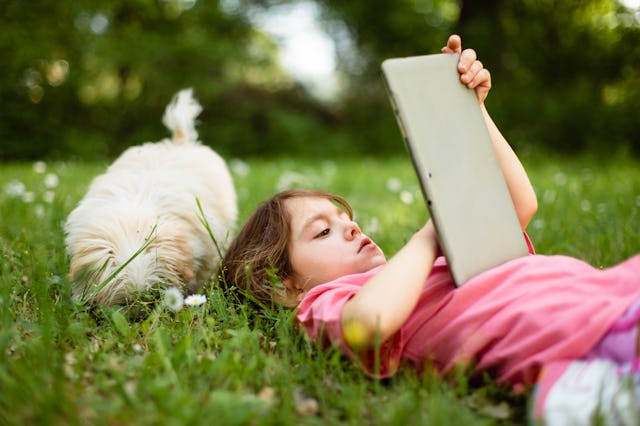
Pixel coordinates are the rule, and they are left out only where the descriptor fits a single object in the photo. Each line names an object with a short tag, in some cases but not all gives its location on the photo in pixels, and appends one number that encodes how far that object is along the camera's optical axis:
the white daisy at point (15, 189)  4.09
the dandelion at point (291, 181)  4.95
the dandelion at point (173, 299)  2.04
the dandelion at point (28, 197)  3.88
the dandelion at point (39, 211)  3.51
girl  1.52
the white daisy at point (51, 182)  4.44
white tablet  1.67
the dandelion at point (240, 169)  6.33
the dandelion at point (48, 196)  3.99
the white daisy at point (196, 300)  2.06
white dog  2.17
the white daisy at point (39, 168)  5.41
